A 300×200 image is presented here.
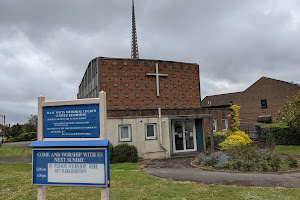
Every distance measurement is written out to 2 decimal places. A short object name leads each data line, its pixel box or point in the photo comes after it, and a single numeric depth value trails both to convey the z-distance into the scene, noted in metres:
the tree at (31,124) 58.06
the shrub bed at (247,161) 10.88
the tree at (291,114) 20.78
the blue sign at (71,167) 5.26
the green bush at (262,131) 25.41
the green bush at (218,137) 21.18
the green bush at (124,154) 14.87
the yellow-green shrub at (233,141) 16.56
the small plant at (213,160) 11.84
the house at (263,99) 41.53
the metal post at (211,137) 17.71
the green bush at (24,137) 48.56
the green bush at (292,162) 11.71
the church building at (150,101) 16.41
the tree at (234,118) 24.40
